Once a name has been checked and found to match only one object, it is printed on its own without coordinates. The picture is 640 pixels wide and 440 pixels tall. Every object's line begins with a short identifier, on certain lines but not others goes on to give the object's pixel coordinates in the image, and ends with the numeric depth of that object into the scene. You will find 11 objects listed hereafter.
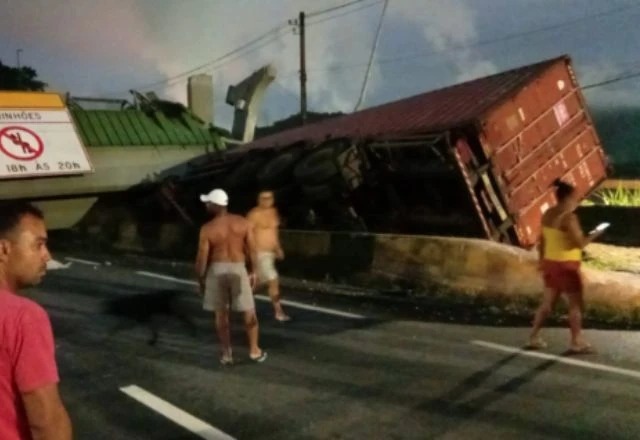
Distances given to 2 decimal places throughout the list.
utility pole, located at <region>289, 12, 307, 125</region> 30.20
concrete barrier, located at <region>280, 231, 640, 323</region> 9.22
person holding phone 7.35
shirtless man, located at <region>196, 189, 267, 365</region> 7.50
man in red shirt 2.25
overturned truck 11.48
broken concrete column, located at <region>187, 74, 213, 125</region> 24.27
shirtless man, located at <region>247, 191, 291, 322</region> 9.80
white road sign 17.89
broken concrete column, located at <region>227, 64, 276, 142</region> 22.69
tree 39.72
